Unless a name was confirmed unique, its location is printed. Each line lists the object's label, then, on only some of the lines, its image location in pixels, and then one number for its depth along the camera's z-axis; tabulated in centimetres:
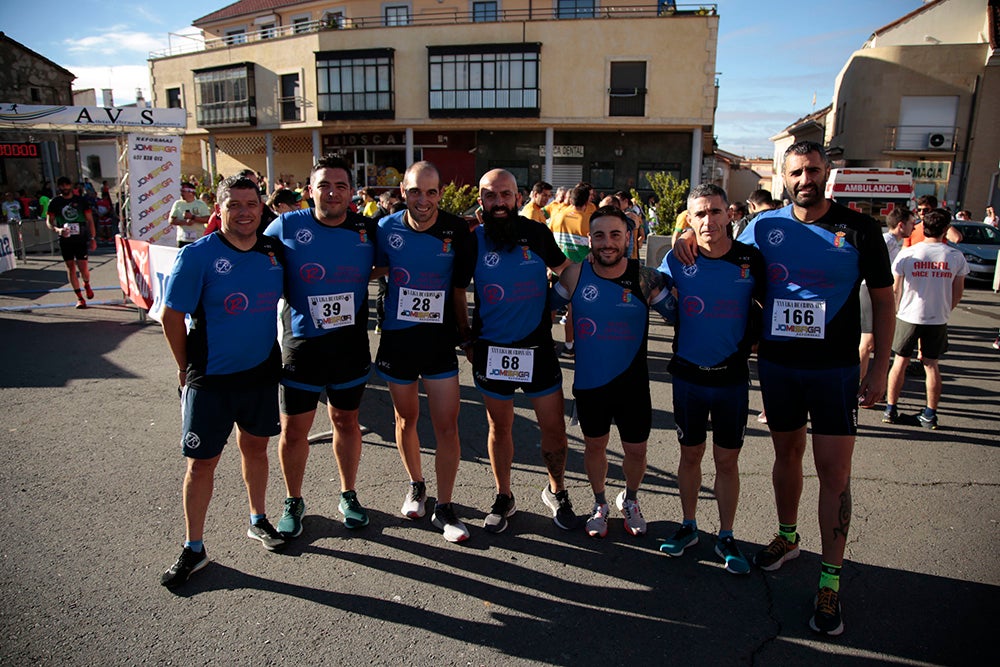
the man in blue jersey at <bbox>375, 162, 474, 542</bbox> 379
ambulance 1590
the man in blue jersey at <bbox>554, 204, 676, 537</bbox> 364
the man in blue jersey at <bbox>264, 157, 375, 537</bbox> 373
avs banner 1288
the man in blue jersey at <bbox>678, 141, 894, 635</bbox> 319
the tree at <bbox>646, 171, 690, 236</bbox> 1373
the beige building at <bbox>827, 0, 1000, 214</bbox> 2745
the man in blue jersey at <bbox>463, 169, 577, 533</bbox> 376
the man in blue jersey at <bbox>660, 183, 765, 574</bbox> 343
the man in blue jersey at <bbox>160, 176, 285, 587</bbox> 337
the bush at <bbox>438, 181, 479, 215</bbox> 1499
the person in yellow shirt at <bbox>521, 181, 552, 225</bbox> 934
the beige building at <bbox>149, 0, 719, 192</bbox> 2817
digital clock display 2743
